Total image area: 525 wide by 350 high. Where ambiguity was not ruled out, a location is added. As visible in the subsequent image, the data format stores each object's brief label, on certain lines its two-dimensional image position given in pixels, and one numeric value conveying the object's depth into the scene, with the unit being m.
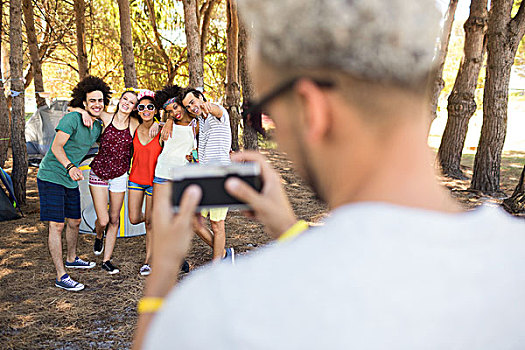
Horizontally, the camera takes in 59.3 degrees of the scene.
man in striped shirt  4.73
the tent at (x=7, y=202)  6.68
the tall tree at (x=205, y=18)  15.84
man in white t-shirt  0.55
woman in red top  4.89
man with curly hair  4.30
